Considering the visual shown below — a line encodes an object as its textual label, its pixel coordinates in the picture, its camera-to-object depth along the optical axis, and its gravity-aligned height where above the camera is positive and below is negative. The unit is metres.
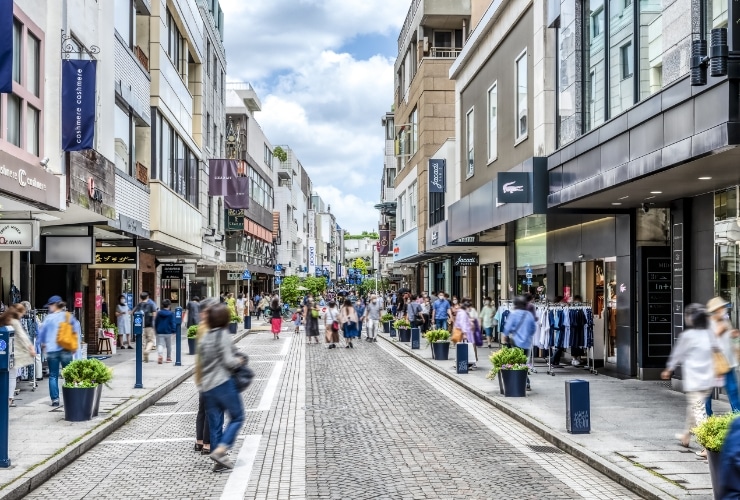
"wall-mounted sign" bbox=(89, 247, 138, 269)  24.77 +0.77
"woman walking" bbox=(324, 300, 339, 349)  31.11 -1.41
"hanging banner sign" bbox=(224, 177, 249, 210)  45.98 +4.59
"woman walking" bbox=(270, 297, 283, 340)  37.03 -1.34
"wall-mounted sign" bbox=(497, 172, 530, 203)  20.22 +2.15
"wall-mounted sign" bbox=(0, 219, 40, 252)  15.13 +0.84
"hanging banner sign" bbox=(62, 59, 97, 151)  17.77 +3.59
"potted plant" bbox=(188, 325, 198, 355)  25.69 -1.56
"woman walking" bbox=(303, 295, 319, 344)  33.41 -1.33
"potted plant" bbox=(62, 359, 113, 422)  12.73 -1.46
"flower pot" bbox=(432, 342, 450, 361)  24.38 -1.82
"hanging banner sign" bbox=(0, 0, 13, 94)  12.83 +3.42
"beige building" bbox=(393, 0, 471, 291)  45.09 +9.88
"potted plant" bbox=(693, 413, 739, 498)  7.63 -1.33
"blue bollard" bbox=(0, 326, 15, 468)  9.41 -1.18
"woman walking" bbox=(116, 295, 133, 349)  28.06 -1.09
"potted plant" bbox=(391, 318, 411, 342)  33.25 -1.76
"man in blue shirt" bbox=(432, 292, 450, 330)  28.98 -0.90
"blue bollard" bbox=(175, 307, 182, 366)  22.48 -1.44
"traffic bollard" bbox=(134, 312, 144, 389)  16.94 -1.13
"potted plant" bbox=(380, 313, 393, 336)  40.47 -1.72
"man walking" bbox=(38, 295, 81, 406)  14.28 -0.97
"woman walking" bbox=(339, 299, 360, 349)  31.56 -1.35
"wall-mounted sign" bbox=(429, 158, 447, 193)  39.03 +4.77
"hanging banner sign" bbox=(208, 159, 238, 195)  44.91 +5.20
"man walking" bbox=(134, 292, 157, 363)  22.95 -0.93
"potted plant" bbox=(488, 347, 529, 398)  15.76 -1.55
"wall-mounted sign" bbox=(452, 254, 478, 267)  34.97 +0.87
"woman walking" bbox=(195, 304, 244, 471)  9.59 -0.97
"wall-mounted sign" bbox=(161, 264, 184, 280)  35.78 +0.51
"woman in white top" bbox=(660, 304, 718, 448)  10.23 -0.89
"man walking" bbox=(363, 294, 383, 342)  35.09 -1.27
